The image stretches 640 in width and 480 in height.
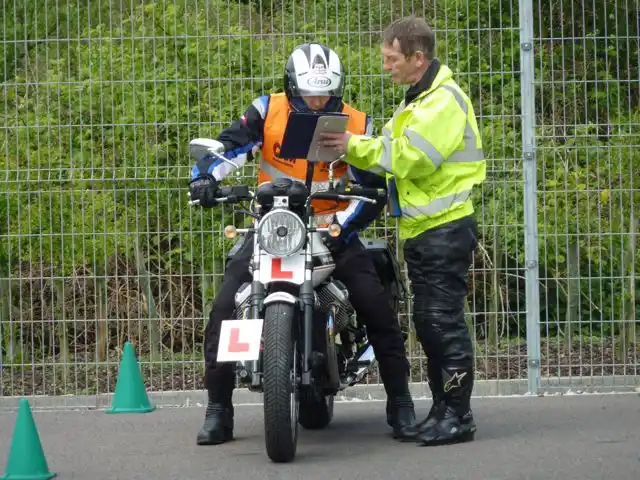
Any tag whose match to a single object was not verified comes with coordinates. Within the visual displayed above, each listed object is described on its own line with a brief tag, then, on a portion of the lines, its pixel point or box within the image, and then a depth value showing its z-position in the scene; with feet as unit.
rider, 49.09
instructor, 48.53
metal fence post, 61.29
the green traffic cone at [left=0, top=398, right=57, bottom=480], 44.60
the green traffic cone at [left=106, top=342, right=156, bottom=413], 60.38
